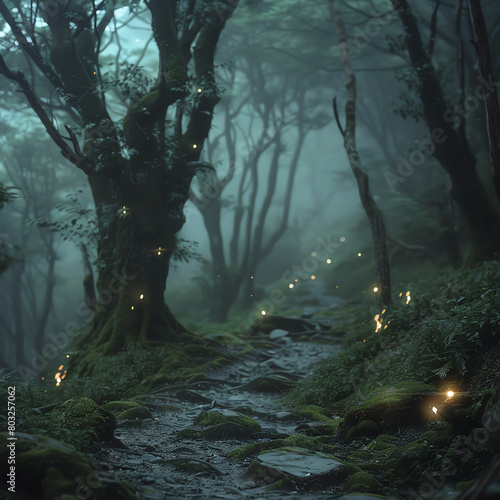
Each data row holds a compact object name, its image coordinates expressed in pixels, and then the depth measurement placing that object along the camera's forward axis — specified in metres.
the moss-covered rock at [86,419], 4.79
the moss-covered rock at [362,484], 3.96
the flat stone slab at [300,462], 4.28
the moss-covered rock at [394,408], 5.17
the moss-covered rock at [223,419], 6.12
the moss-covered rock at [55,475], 3.31
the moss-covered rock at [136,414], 6.56
